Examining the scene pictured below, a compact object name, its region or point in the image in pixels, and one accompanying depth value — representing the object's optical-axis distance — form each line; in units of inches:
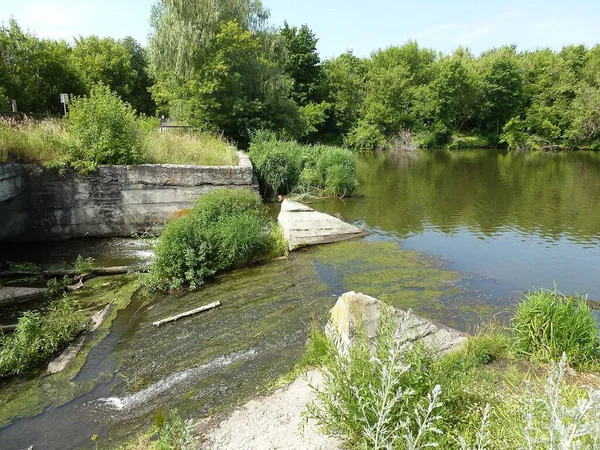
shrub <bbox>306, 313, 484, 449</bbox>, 126.8
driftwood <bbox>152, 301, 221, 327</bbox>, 296.7
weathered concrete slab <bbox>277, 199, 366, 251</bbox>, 456.1
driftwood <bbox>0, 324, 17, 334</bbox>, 290.0
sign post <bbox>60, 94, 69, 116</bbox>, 614.9
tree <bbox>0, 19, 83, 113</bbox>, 1127.0
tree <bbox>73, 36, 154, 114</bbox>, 1499.8
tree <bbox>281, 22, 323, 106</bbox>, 1747.0
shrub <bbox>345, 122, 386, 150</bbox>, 1889.8
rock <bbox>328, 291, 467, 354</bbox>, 203.5
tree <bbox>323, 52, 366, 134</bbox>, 1968.5
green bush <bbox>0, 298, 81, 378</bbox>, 245.8
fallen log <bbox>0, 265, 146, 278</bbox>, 393.7
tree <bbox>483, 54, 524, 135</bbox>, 1951.3
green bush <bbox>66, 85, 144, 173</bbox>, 501.4
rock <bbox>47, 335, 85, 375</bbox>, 251.1
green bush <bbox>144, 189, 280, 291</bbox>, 360.8
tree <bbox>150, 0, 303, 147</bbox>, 855.7
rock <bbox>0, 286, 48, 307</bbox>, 342.3
